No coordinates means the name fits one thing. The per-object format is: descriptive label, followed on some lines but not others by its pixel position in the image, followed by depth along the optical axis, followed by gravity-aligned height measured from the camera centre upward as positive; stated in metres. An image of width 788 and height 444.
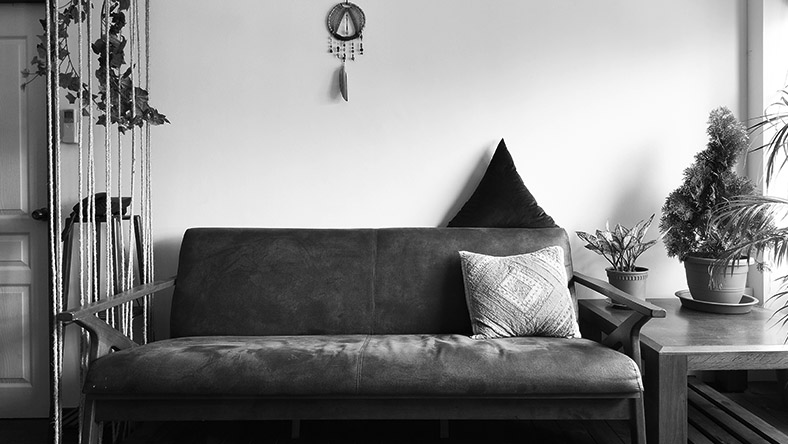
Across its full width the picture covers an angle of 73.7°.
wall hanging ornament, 2.72 +0.93
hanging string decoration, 2.00 +0.27
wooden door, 2.60 -0.09
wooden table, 1.86 -0.54
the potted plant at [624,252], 2.40 -0.19
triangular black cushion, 2.61 +0.04
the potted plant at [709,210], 2.30 +0.01
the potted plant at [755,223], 1.84 -0.04
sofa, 1.83 -0.58
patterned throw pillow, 2.15 -0.37
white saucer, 2.30 -0.42
